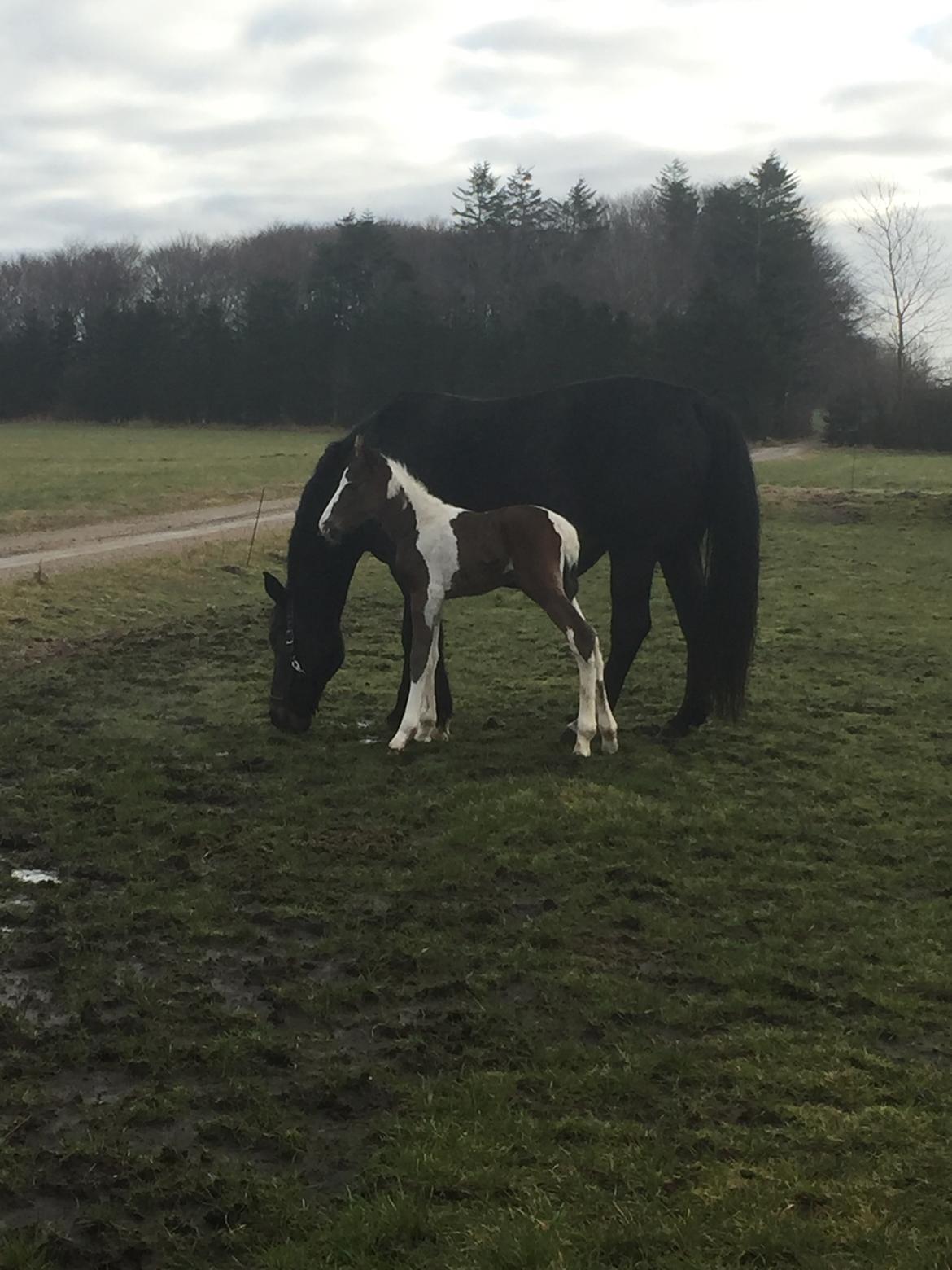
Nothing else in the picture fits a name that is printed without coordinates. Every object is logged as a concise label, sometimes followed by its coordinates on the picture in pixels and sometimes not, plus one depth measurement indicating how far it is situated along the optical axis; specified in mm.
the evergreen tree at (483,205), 62469
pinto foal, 7094
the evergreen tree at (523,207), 62250
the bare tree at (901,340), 53469
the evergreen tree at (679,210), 64312
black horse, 7547
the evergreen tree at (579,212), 62469
